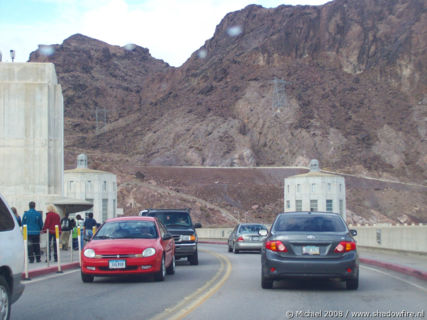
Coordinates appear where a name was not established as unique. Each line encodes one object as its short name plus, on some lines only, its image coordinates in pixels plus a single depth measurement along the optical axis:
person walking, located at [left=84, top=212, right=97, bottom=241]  26.73
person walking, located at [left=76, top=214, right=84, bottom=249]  24.72
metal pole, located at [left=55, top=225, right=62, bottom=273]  18.21
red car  14.51
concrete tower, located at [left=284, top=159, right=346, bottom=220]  71.75
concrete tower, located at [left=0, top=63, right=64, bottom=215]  35.62
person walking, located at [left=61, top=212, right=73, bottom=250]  23.67
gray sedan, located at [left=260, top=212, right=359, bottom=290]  12.58
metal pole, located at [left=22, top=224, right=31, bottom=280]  15.80
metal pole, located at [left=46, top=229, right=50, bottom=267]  18.90
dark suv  21.33
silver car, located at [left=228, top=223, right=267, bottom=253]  29.98
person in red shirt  20.47
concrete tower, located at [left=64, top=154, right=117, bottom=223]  68.12
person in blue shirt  19.42
